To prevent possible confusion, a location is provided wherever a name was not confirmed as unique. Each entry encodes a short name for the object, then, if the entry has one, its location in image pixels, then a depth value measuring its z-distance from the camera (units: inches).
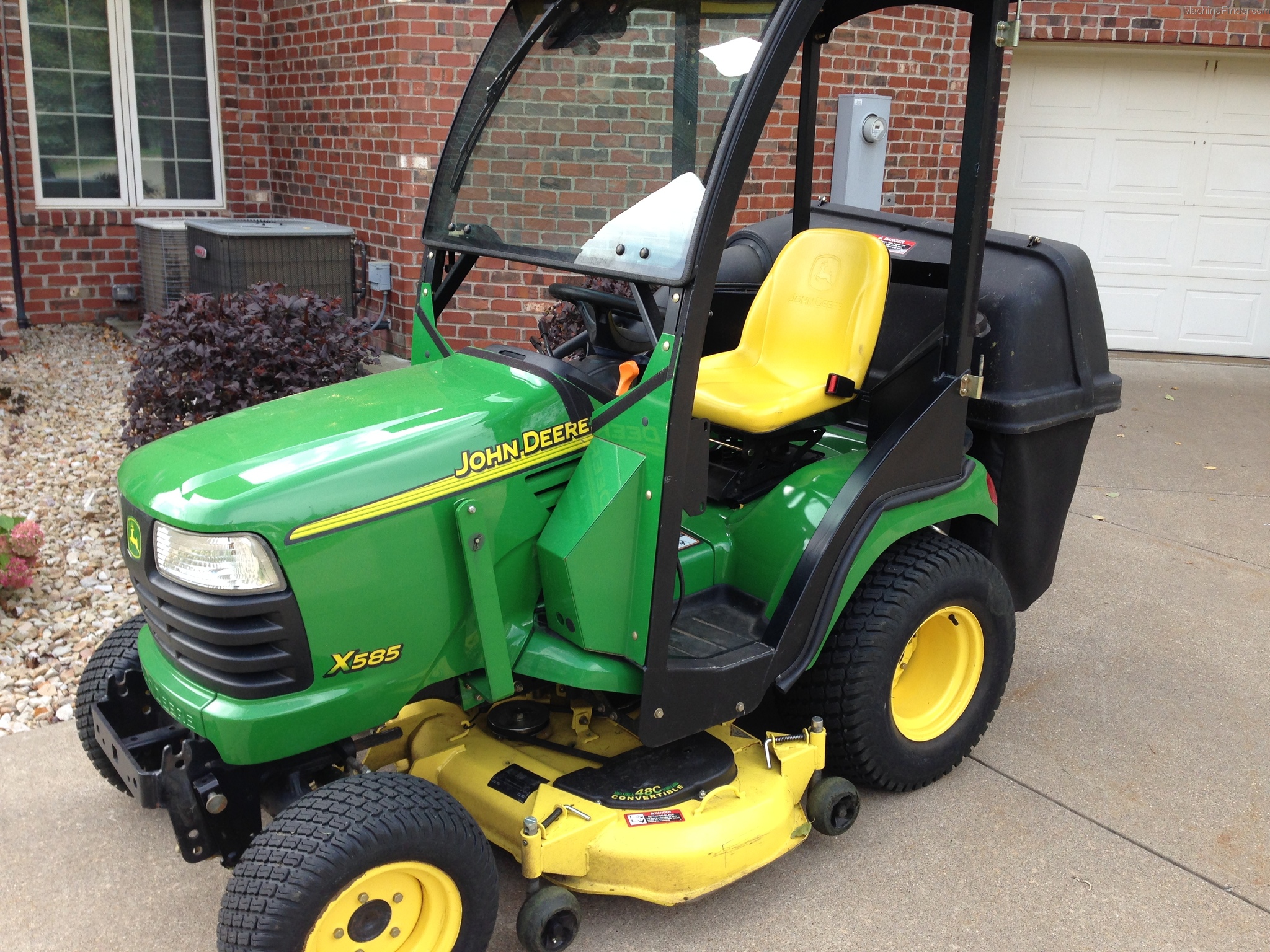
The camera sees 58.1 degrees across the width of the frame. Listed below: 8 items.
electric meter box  287.1
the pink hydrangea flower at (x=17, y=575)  156.0
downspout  293.0
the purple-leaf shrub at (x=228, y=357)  174.1
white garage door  322.3
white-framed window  307.4
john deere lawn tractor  88.0
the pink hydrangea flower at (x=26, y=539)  158.9
